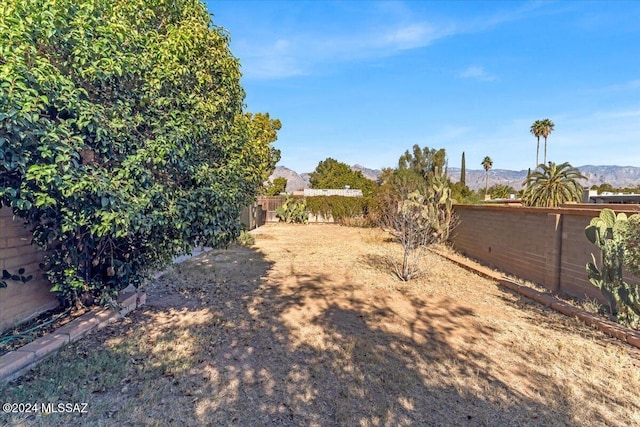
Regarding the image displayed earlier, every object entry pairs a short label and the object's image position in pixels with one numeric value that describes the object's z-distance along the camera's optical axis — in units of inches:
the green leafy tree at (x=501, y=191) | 1626.8
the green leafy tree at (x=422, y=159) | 1079.6
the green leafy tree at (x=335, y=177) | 1601.4
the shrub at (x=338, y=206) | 863.7
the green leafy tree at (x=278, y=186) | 1440.6
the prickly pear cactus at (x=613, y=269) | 173.8
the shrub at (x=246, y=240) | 472.1
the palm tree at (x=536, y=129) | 1750.4
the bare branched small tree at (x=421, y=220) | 293.3
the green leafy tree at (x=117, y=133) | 106.3
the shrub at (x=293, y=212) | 876.0
